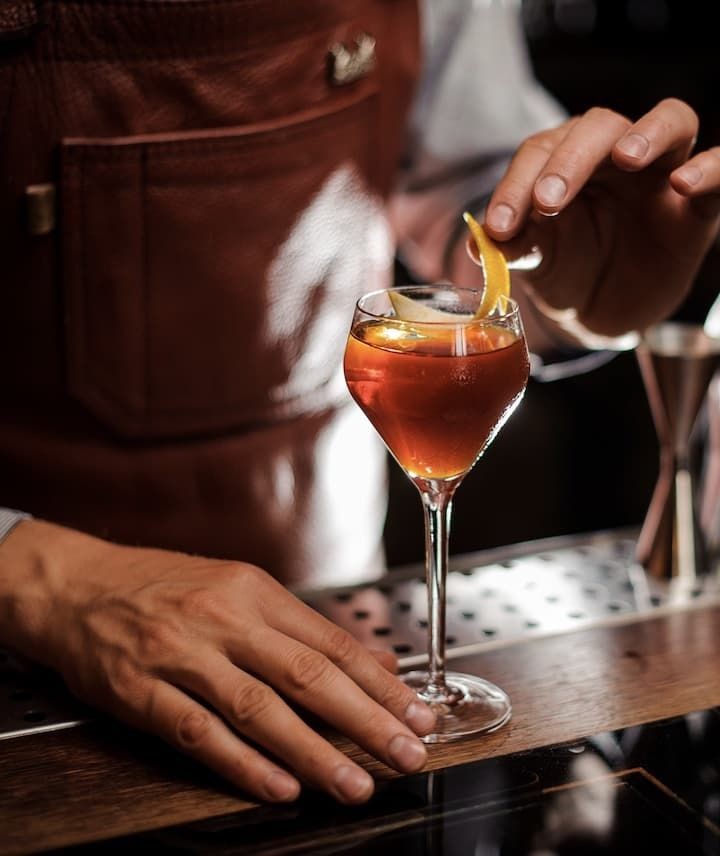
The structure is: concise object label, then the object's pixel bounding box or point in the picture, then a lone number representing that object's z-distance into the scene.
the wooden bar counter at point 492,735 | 0.87
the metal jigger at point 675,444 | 1.32
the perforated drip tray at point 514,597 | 1.20
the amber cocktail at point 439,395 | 0.97
